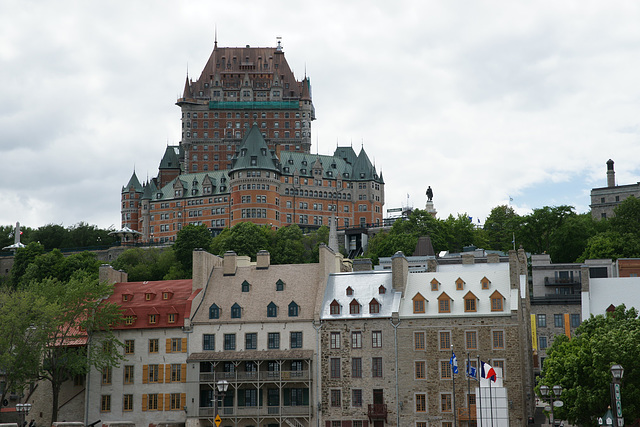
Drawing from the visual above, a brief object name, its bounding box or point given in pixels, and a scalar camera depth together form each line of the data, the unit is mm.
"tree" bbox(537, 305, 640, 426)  62375
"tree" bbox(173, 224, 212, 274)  162250
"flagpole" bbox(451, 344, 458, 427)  71025
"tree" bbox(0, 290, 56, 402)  76981
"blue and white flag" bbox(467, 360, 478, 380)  66075
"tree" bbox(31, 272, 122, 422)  79562
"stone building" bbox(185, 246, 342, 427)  77500
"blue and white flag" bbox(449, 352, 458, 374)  70438
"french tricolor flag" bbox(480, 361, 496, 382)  65019
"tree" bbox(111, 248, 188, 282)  157250
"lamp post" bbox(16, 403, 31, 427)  66488
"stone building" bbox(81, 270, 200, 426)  79875
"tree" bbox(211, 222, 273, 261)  160125
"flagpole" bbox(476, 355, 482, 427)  72062
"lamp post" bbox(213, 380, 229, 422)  57934
